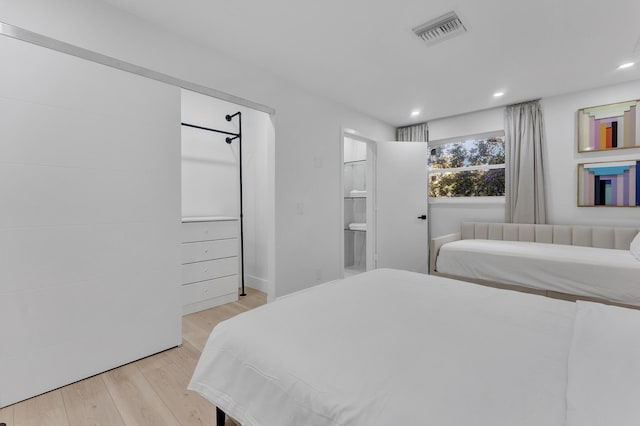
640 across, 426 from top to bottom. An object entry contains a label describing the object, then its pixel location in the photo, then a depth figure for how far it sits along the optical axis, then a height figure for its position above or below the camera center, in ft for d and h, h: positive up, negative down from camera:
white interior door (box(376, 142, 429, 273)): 14.03 +0.16
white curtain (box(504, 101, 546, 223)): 11.70 +1.88
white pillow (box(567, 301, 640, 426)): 2.11 -1.50
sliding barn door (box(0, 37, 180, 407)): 5.16 -0.14
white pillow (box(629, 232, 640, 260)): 8.30 -1.20
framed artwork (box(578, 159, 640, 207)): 10.09 +0.89
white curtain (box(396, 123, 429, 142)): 14.88 +4.06
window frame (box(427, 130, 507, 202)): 13.21 +2.03
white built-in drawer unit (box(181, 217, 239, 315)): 9.67 -1.85
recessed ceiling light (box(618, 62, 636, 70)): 8.74 +4.40
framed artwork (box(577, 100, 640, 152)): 10.07 +2.96
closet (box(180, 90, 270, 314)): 9.96 +0.42
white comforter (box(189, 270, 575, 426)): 2.29 -1.53
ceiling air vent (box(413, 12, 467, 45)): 6.57 +4.33
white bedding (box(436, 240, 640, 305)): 7.70 -1.79
